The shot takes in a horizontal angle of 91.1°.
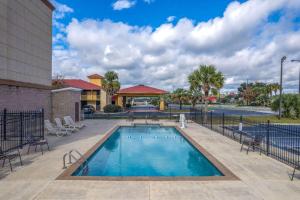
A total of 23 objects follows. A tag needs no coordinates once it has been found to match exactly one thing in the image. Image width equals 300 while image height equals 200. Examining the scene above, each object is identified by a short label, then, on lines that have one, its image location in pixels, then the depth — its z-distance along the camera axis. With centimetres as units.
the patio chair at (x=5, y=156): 481
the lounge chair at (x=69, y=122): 1098
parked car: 2157
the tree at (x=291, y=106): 1845
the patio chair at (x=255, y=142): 666
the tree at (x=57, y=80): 1896
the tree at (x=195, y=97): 2318
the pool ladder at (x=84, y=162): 513
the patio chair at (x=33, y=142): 635
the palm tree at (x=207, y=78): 1515
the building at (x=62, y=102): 1257
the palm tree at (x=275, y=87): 4572
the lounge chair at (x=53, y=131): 945
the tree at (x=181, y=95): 2959
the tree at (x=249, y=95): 4520
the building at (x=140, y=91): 2322
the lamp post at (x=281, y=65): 1690
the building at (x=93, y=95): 2653
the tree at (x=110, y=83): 3177
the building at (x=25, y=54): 761
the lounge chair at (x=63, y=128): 986
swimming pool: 557
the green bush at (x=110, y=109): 2306
